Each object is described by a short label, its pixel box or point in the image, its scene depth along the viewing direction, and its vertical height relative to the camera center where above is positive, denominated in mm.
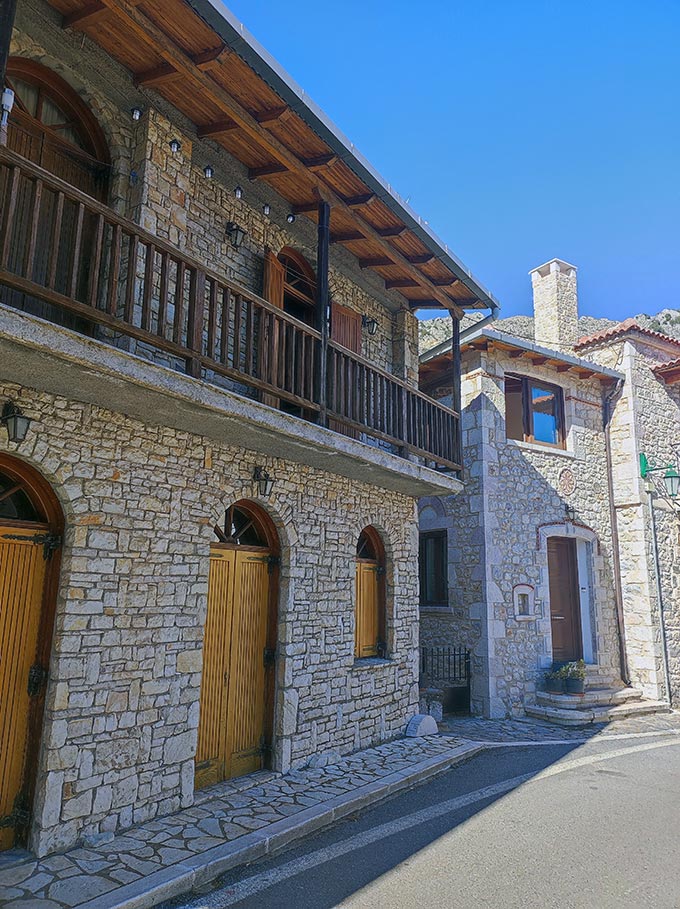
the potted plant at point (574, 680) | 11023 -1374
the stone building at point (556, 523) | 11219 +1437
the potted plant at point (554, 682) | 11116 -1422
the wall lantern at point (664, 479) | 12625 +2416
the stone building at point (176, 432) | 4824 +1547
